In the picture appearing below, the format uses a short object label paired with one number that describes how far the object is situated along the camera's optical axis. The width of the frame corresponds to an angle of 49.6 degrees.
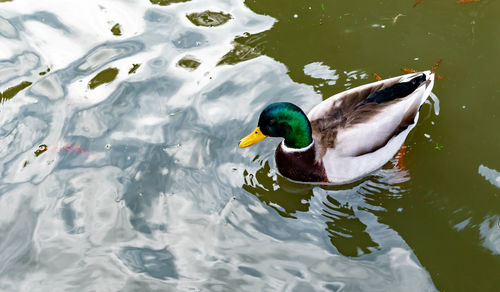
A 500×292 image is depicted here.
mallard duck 4.14
